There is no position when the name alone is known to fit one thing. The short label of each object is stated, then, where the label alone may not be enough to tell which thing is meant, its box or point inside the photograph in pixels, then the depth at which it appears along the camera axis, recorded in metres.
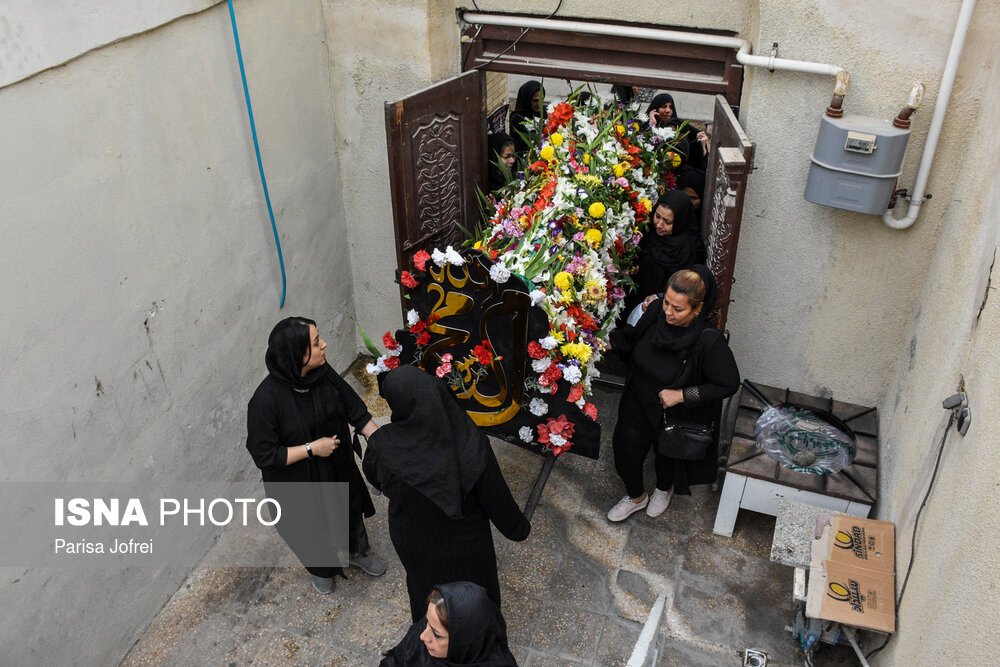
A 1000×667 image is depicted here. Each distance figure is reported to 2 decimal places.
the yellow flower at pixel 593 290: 3.85
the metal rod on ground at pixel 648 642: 3.53
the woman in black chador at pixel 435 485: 2.78
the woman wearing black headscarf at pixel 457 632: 2.41
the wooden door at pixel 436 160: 4.14
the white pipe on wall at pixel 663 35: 3.77
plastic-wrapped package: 4.09
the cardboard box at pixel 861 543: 3.30
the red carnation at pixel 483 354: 3.72
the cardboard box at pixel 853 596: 3.08
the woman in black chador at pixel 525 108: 5.99
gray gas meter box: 3.58
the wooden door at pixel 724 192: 3.57
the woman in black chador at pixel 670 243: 4.38
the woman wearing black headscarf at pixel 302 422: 3.16
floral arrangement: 3.70
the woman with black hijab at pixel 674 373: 3.67
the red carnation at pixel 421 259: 3.66
